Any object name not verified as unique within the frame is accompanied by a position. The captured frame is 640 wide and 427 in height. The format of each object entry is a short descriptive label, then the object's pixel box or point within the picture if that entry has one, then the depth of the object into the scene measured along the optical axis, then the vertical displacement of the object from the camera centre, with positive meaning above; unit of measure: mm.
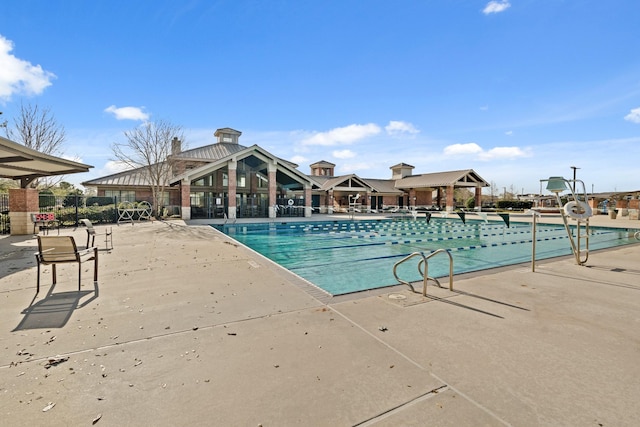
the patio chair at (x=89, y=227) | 7127 -491
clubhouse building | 24242 +1917
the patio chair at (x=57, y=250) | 5000 -747
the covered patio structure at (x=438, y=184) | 35750 +2603
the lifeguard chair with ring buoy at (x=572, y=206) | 6949 -45
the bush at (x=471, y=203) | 39625 +226
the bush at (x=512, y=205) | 38875 -61
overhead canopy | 8047 +1524
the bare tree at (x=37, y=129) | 21438 +5791
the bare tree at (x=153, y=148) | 24531 +4863
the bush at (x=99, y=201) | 23266 +447
